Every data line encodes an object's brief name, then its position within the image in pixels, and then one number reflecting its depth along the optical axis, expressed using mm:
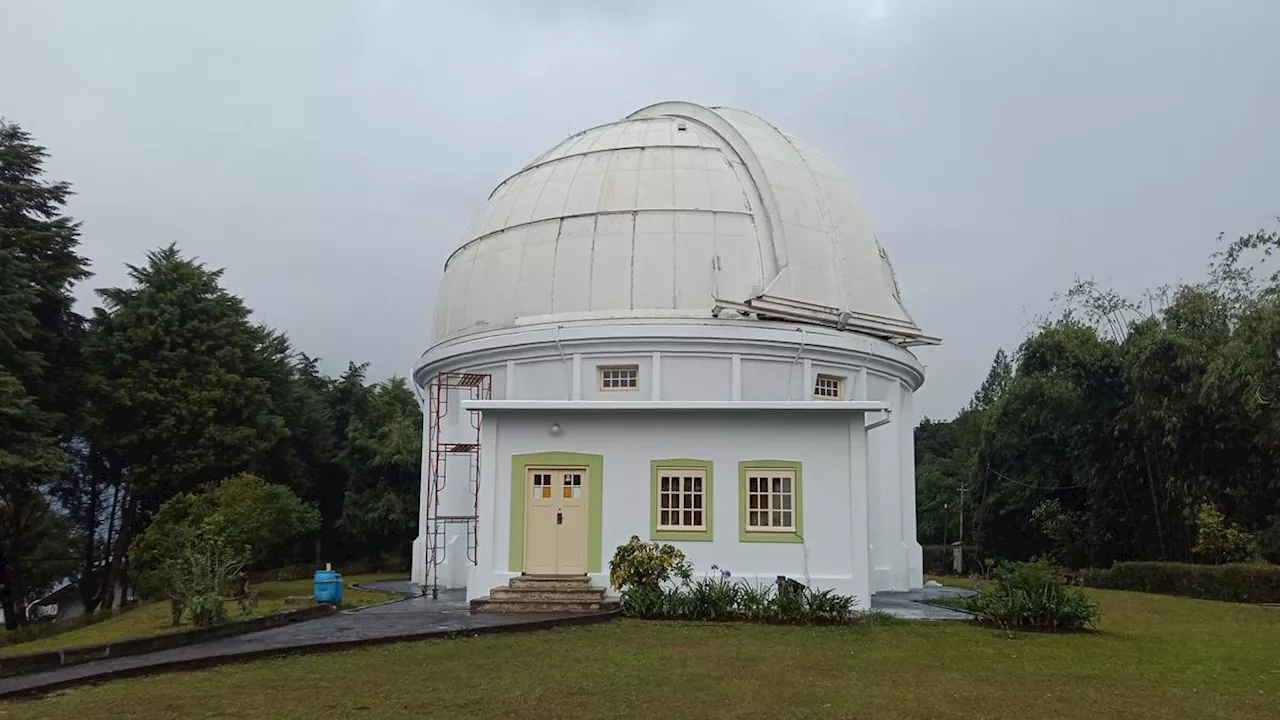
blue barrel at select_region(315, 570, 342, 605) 17484
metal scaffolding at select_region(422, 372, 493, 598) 21719
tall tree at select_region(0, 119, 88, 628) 25250
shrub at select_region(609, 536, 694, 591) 16047
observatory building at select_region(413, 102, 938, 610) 17766
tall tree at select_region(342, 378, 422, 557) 35656
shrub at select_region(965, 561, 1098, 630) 13922
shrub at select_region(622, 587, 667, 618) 15008
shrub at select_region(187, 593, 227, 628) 13570
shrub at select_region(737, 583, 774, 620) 14641
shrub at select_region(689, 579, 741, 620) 14781
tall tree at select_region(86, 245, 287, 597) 29062
